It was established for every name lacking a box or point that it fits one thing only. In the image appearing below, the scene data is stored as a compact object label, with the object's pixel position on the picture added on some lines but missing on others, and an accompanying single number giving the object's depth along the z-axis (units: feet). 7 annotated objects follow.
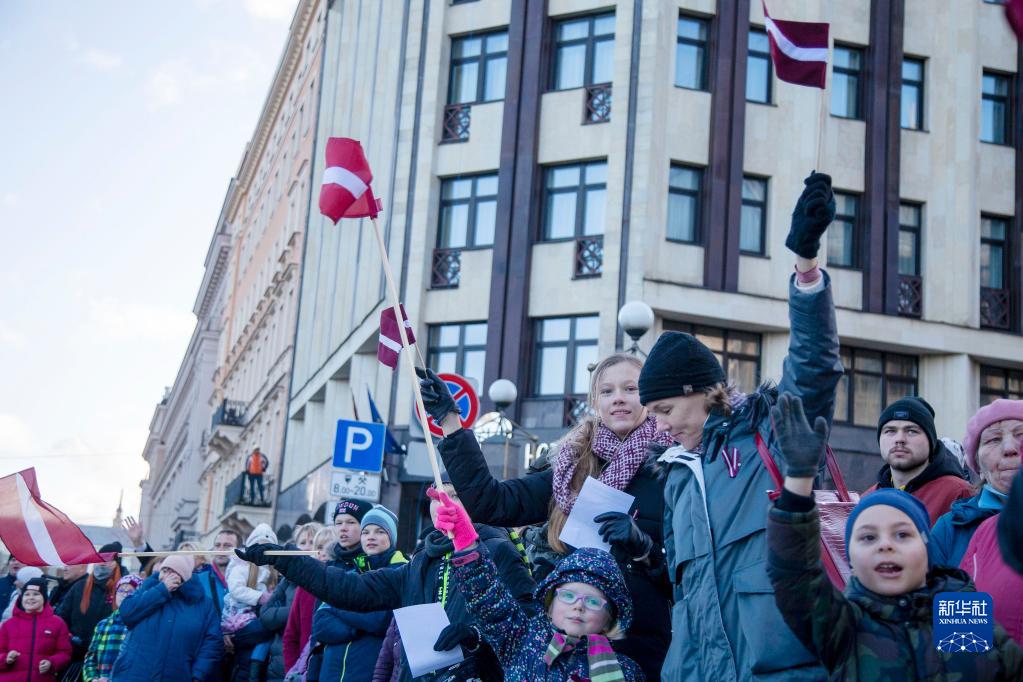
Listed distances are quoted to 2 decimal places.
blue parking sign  48.11
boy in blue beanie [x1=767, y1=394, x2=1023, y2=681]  12.82
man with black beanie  20.25
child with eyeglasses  17.83
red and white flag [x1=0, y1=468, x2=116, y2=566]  23.71
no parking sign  52.75
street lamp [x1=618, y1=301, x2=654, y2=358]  53.36
